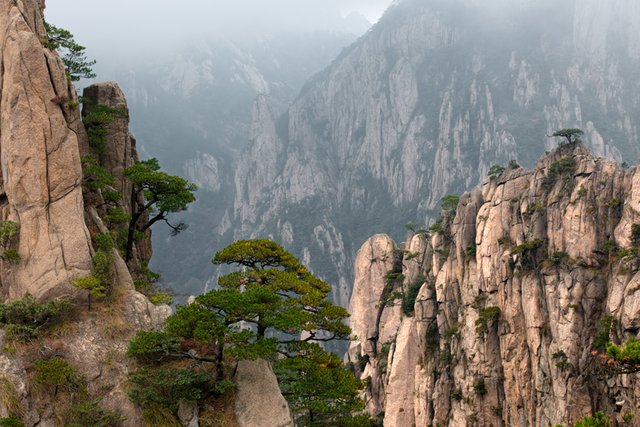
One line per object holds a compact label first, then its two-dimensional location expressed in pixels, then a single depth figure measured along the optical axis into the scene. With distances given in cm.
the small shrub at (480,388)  5850
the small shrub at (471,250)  6544
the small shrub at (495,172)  7046
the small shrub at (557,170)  5888
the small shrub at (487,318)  5894
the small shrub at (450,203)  7944
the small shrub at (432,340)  6694
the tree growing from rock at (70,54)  2711
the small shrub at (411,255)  7900
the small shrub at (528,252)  5706
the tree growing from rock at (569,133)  6131
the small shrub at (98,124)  2669
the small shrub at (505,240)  6060
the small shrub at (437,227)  7500
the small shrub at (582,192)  5481
